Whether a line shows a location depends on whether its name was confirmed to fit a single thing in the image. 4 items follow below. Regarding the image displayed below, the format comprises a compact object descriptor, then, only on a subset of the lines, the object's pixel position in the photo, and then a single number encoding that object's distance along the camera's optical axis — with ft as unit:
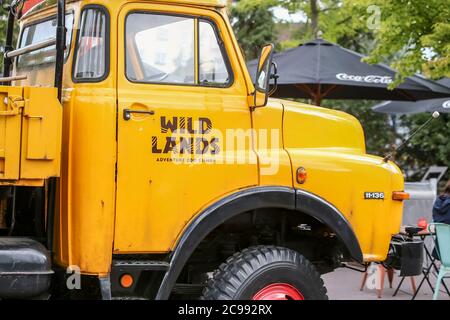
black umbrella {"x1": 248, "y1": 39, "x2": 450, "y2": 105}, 32.40
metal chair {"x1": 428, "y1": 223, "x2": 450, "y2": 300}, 23.22
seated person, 26.45
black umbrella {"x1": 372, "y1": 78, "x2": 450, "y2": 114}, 35.28
